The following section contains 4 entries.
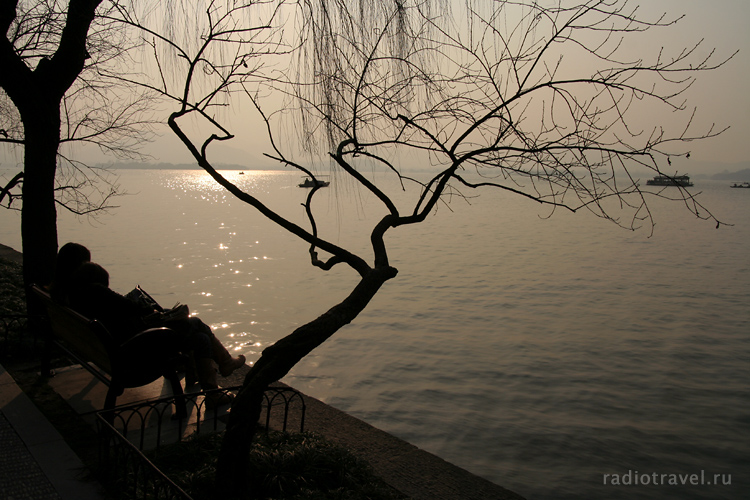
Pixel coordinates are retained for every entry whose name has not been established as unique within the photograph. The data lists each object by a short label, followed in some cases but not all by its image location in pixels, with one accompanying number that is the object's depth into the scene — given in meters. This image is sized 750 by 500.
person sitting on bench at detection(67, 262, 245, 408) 4.73
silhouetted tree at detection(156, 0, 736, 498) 3.26
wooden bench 4.38
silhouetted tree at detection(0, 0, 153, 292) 6.56
